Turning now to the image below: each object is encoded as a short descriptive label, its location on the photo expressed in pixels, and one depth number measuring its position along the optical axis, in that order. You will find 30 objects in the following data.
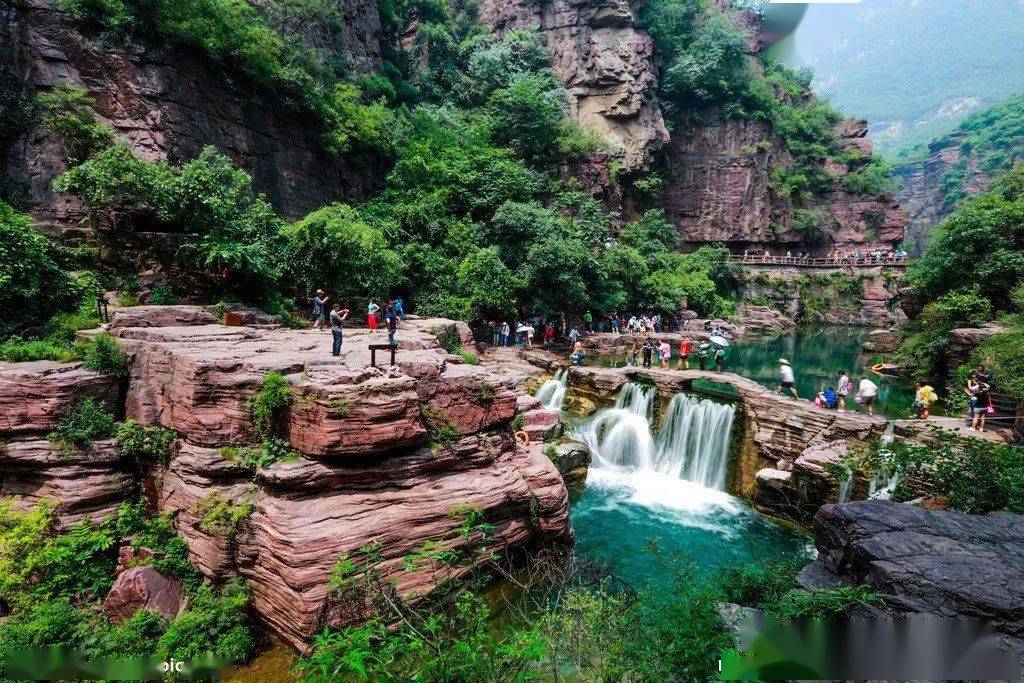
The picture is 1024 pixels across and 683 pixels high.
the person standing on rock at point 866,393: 12.22
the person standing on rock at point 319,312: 12.51
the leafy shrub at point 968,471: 5.93
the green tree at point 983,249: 15.30
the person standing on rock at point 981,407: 10.45
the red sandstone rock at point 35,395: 7.20
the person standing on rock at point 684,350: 17.16
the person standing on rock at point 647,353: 17.56
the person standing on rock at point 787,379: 13.43
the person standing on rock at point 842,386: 12.51
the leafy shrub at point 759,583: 5.10
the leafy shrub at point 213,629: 5.80
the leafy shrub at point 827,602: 3.72
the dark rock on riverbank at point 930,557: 3.73
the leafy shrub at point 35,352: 8.14
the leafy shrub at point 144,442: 7.73
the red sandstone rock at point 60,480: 7.13
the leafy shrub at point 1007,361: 11.38
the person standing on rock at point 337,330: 8.66
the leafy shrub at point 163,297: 12.84
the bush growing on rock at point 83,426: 7.35
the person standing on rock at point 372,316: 13.86
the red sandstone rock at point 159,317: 10.30
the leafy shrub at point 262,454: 6.98
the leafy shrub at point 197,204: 12.20
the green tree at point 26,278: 9.48
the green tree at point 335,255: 15.37
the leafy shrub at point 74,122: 13.12
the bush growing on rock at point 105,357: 7.99
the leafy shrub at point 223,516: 6.68
